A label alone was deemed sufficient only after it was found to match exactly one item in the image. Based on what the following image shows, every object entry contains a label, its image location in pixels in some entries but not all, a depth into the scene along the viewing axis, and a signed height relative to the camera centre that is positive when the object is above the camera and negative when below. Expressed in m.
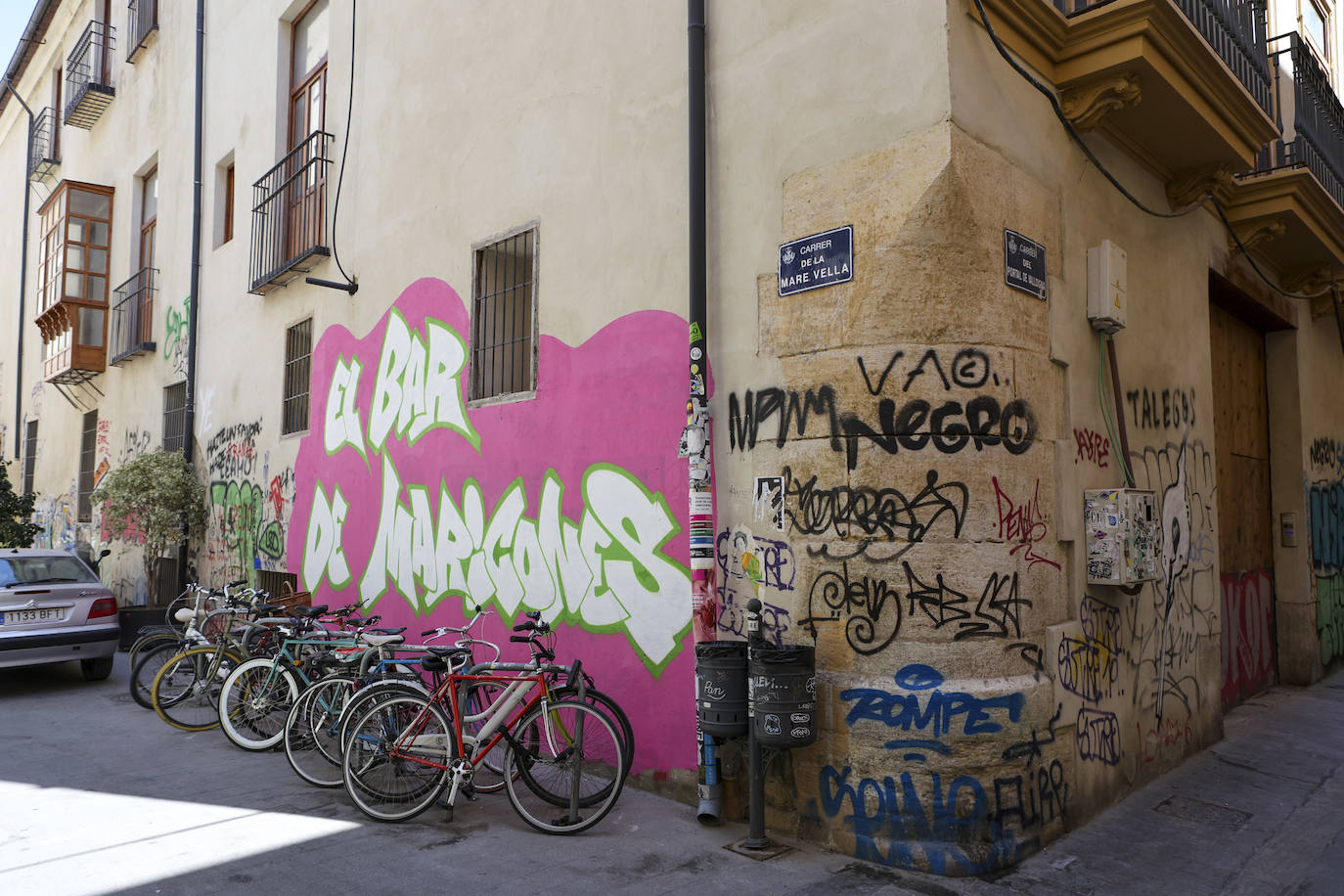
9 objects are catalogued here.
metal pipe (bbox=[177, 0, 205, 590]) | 12.17 +2.84
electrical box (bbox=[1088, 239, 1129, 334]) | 5.41 +1.37
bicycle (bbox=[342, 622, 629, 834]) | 4.99 -1.19
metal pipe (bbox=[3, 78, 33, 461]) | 19.98 +3.30
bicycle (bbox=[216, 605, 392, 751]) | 6.62 -1.15
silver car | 8.51 -0.76
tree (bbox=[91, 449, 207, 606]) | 11.56 +0.38
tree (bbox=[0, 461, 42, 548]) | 14.29 +0.18
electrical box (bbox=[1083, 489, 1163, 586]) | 5.12 -0.05
